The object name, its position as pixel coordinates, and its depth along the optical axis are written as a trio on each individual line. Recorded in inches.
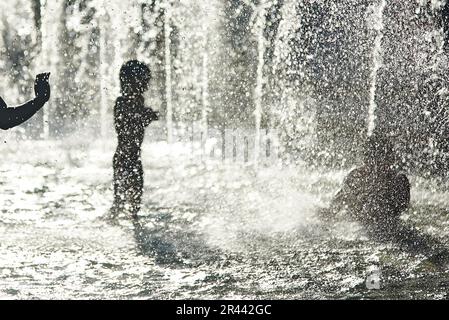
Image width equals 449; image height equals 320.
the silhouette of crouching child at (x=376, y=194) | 459.8
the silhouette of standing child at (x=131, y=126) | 453.1
